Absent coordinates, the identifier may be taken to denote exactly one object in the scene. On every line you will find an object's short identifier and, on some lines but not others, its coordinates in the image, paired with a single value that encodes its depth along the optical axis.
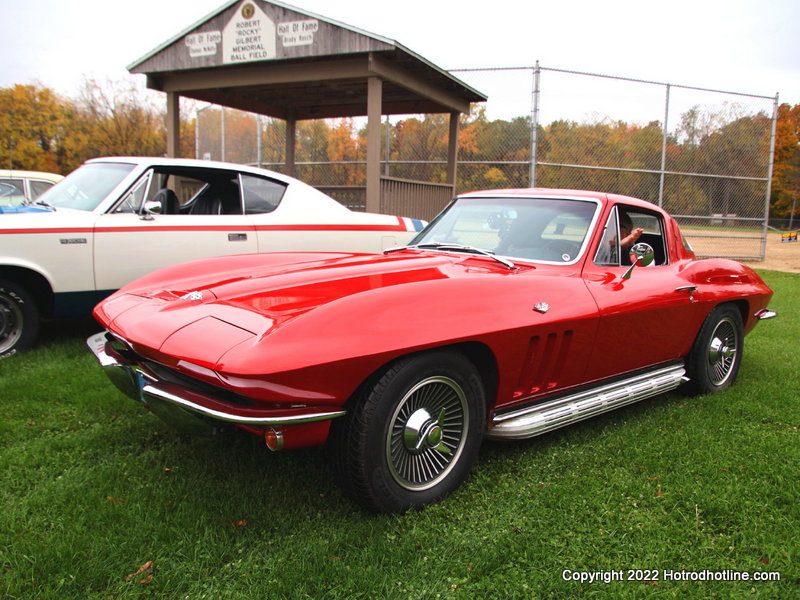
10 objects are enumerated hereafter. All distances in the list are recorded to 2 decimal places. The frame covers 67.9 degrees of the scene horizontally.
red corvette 2.12
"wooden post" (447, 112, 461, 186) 10.42
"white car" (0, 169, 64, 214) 8.66
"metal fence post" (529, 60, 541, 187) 10.07
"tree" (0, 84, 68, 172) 32.81
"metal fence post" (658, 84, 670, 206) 11.17
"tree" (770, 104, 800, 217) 37.47
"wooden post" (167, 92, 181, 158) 9.48
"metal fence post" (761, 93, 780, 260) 12.01
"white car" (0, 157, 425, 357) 4.45
